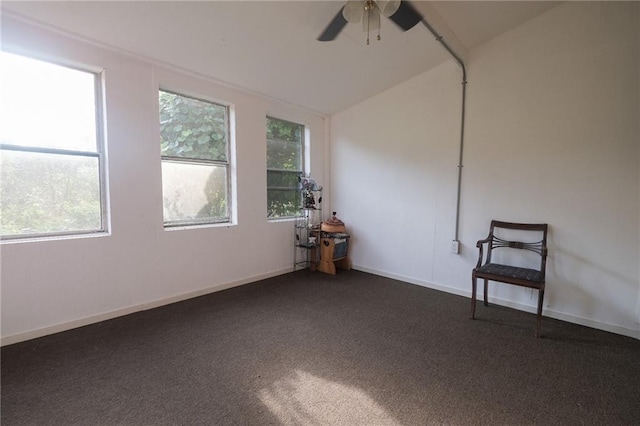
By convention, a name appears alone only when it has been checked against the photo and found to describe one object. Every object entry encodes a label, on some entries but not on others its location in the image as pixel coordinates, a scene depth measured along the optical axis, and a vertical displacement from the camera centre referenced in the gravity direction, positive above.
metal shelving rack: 4.52 -0.54
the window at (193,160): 3.23 +0.42
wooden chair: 2.64 -0.69
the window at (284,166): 4.27 +0.46
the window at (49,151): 2.34 +0.37
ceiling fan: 2.05 +1.33
